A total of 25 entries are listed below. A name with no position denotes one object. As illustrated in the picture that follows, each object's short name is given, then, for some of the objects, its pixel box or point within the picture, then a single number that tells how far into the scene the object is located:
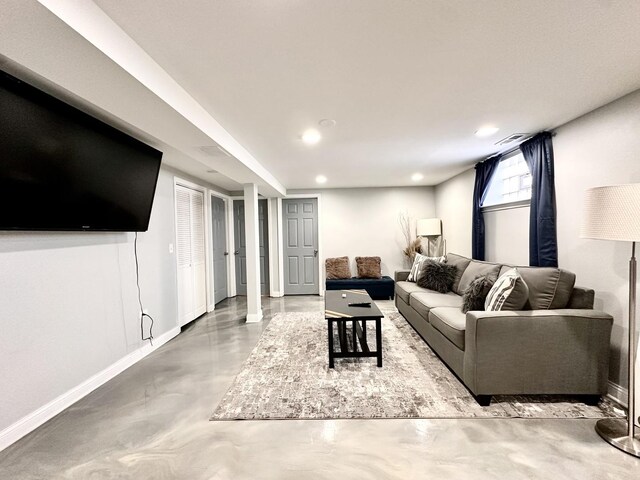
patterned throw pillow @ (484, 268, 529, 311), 2.00
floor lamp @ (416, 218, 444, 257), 4.93
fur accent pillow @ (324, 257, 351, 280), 5.30
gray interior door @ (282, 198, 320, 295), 5.59
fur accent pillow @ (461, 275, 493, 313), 2.36
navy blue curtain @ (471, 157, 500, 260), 3.54
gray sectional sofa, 1.85
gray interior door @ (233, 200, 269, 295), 5.65
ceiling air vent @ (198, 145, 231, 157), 2.33
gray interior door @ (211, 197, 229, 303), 4.81
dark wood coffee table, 2.46
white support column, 3.98
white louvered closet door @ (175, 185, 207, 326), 3.71
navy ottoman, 4.95
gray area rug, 1.85
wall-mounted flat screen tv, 1.47
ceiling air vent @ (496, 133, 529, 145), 2.66
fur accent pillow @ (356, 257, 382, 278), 5.31
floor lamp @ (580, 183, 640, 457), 1.38
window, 3.03
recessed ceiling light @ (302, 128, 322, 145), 2.47
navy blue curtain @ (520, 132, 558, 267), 2.45
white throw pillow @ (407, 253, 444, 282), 3.91
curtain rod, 2.52
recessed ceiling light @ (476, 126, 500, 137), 2.48
